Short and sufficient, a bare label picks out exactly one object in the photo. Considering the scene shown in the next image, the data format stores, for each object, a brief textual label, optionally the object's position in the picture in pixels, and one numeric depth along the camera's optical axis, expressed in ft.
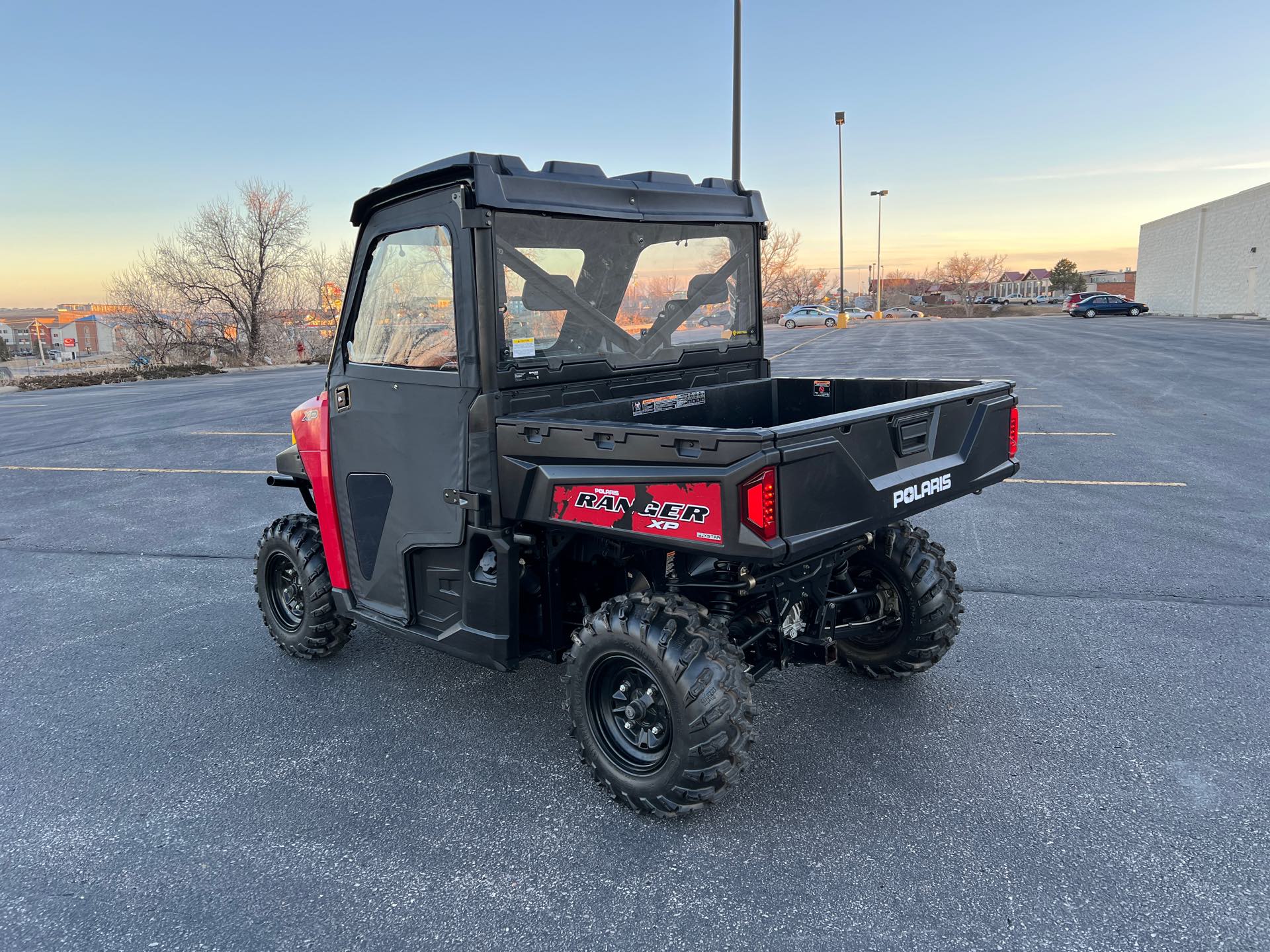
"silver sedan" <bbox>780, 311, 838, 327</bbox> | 182.80
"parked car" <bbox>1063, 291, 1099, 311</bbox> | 173.37
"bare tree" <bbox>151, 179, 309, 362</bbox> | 122.31
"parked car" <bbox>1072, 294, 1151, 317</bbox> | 167.22
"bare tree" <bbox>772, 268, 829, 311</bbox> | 318.65
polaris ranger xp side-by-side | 9.71
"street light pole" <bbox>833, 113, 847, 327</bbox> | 164.76
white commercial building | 144.36
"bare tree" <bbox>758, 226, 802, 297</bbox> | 280.51
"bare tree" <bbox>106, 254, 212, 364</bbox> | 120.37
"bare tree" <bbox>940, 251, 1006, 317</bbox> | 353.51
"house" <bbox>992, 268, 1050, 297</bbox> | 446.19
